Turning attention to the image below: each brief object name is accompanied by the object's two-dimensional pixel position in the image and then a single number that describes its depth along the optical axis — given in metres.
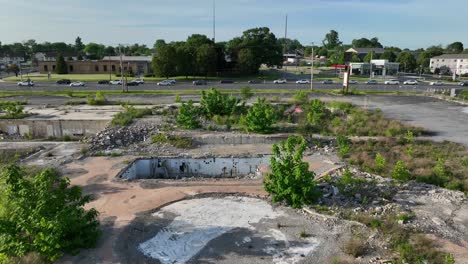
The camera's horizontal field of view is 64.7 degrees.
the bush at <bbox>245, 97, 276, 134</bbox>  25.70
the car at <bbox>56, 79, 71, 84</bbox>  62.52
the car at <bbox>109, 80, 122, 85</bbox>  60.69
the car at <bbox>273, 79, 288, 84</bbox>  64.03
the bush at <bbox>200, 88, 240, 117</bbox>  29.88
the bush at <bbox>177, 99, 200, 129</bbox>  27.31
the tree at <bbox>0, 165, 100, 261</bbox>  10.60
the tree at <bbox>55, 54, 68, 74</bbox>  81.88
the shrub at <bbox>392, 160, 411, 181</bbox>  17.08
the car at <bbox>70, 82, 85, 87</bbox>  58.43
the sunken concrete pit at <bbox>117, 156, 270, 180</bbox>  21.45
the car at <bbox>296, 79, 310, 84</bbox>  64.44
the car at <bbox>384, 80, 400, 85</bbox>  63.92
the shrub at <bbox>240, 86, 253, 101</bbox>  38.17
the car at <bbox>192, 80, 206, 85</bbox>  59.58
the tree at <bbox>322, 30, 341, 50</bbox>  181.50
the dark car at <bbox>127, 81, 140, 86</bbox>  58.69
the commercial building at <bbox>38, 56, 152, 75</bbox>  83.19
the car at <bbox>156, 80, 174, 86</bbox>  58.66
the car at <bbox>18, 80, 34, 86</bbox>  59.24
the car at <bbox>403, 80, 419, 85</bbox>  64.72
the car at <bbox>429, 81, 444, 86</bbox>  65.81
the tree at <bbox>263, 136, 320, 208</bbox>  14.81
